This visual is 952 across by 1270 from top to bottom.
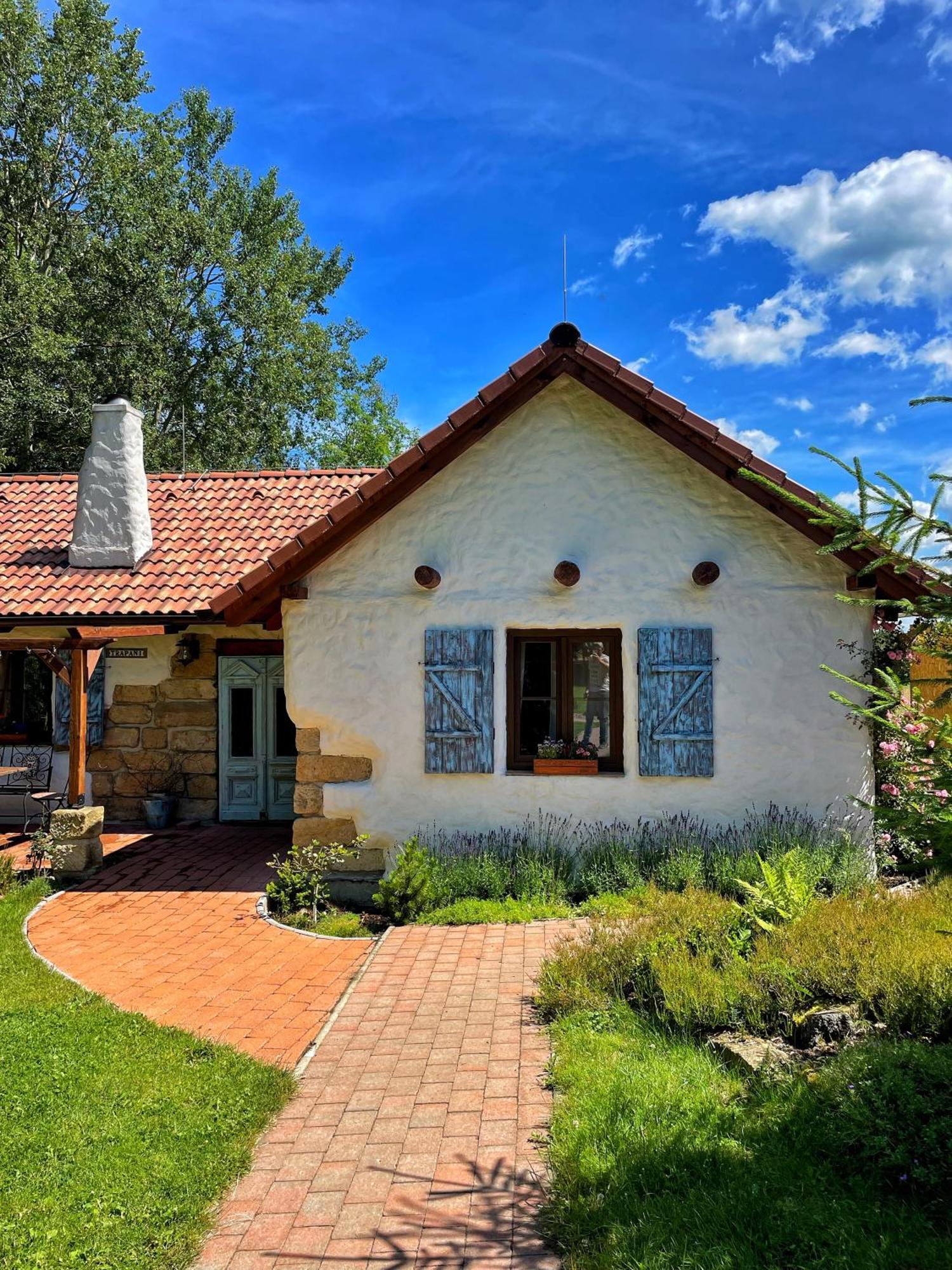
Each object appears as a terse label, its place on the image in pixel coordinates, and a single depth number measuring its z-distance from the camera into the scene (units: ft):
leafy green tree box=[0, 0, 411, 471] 63.00
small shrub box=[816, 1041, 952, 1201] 10.06
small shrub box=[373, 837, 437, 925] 22.44
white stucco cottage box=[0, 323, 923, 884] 24.12
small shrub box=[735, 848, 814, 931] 18.66
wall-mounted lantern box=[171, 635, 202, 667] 32.86
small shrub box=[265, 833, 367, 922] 23.40
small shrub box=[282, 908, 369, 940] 21.70
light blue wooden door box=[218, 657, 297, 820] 33.30
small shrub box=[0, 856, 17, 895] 25.04
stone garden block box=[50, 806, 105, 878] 26.32
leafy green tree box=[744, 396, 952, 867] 11.76
